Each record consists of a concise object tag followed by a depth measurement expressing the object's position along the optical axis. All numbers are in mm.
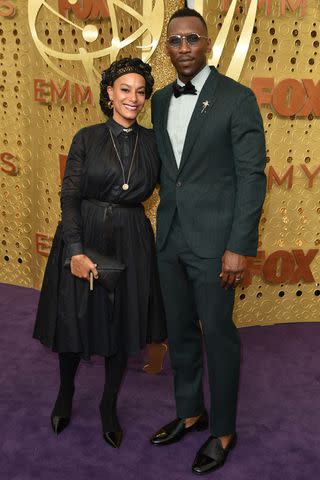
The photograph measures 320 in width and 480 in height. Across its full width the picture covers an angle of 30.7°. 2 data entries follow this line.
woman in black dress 2326
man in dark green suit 2131
